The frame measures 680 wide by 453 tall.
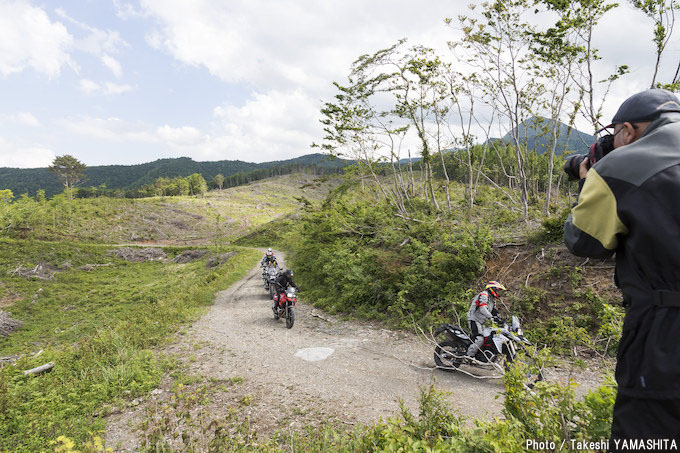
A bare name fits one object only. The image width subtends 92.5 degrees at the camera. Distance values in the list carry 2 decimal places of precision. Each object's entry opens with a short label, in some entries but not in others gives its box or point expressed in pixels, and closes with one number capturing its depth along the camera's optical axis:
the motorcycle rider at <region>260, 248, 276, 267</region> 15.84
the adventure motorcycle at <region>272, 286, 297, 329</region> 10.38
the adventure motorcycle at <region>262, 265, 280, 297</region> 15.29
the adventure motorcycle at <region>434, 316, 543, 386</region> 6.11
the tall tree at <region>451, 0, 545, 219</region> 10.09
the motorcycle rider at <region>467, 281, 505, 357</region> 6.21
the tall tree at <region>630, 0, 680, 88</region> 7.67
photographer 1.40
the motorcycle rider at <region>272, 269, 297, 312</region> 10.97
